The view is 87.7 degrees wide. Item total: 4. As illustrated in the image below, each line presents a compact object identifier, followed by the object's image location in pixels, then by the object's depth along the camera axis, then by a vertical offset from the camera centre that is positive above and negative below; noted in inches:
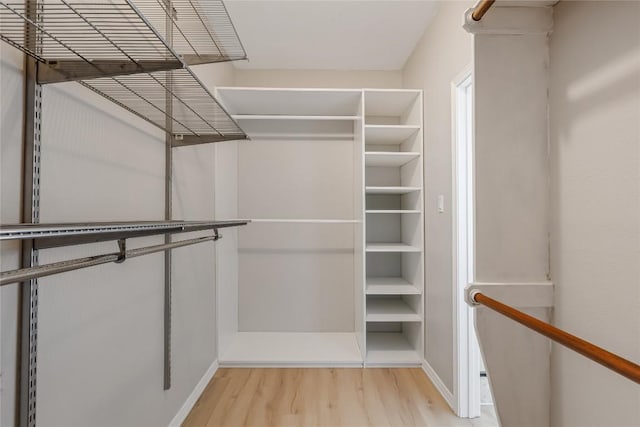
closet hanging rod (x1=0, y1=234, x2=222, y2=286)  20.8 -3.8
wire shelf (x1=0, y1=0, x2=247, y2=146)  30.3 +17.3
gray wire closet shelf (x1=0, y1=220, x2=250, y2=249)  19.5 -1.0
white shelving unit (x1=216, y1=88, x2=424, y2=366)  114.4 -3.9
